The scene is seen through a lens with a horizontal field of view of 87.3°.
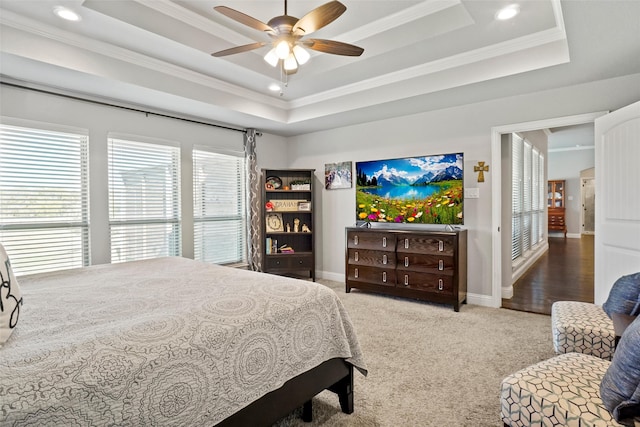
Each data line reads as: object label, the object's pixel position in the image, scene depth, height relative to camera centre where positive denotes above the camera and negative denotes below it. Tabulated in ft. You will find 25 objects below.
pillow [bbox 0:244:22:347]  4.10 -1.17
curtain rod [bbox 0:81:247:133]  10.15 +3.82
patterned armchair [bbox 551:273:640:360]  6.63 -2.47
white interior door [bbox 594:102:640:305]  8.88 +0.21
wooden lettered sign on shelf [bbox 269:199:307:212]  17.25 +0.23
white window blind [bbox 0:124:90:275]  10.07 +0.41
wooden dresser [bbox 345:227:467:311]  12.63 -2.28
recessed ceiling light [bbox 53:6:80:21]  7.92 +4.78
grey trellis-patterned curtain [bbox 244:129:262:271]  16.57 +0.20
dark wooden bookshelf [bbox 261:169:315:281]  16.96 -0.72
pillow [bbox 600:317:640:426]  3.89 -2.16
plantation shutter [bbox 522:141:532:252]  20.17 +0.41
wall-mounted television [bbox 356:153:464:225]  13.61 +0.75
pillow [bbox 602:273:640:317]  6.77 -1.90
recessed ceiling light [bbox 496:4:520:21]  8.21 +4.85
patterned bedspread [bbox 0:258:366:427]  3.29 -1.66
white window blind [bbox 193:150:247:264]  15.06 +0.07
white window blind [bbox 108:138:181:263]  12.35 +0.41
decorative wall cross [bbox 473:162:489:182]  12.90 +1.43
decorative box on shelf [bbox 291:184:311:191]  17.32 +1.11
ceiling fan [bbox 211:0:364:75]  6.57 +3.77
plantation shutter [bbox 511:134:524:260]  17.76 +0.66
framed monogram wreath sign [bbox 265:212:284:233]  17.26 -0.69
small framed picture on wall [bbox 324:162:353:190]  16.78 +1.67
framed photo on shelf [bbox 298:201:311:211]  17.43 +0.13
